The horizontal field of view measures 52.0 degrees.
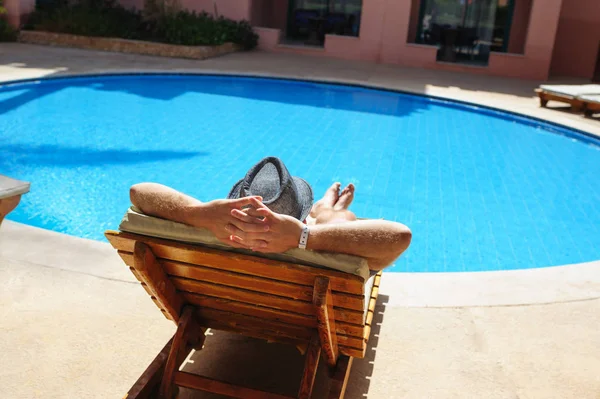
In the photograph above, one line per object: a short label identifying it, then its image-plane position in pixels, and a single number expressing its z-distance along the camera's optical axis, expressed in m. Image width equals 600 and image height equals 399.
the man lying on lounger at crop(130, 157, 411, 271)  2.32
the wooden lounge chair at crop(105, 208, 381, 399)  2.37
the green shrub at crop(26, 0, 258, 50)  14.91
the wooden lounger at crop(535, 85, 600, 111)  11.00
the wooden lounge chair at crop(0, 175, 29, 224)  2.74
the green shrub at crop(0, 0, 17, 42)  14.62
